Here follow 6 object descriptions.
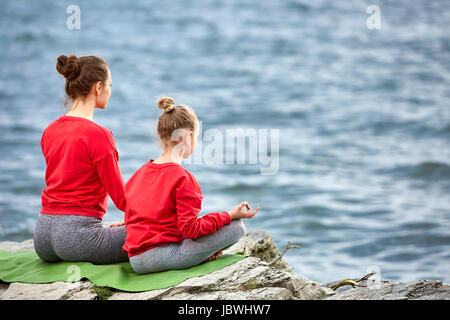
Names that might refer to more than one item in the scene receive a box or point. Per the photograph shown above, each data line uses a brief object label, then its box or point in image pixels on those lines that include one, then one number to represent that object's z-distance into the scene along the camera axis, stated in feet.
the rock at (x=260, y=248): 26.76
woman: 21.94
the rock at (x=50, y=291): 20.69
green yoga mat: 20.98
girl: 21.01
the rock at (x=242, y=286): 20.17
